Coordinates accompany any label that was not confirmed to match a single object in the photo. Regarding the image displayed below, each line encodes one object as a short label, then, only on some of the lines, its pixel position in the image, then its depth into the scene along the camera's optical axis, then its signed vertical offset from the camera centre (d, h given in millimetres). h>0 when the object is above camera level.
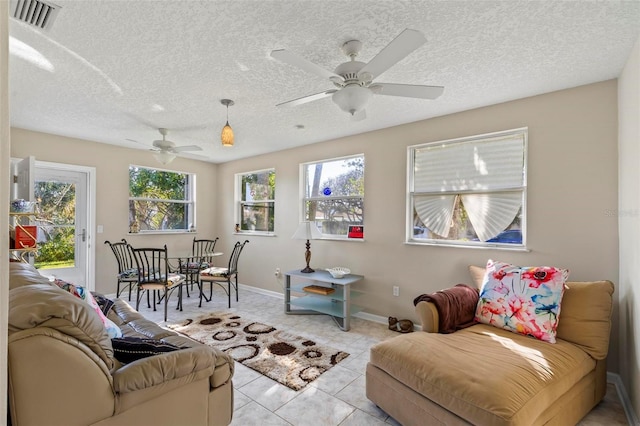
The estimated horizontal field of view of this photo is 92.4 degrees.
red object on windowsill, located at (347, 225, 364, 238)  4098 -225
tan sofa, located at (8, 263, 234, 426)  1088 -693
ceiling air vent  1637 +1116
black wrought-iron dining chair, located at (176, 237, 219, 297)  4660 -793
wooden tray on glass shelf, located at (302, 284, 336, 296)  3869 -962
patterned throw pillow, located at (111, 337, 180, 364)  1524 -686
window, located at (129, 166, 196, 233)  5059 +236
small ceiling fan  3730 +816
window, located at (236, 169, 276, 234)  5289 +247
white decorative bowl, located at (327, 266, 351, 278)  3826 -722
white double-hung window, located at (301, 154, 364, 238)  4199 +296
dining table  4594 -818
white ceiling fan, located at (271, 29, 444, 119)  1675 +859
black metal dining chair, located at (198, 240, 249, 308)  4445 -881
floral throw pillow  2170 -634
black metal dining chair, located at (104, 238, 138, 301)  4199 -757
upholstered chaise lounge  1535 -881
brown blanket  2350 -727
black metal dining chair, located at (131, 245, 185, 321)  3875 -882
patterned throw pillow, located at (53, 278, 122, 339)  1851 -561
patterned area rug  2561 -1314
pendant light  2729 +689
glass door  4184 -110
